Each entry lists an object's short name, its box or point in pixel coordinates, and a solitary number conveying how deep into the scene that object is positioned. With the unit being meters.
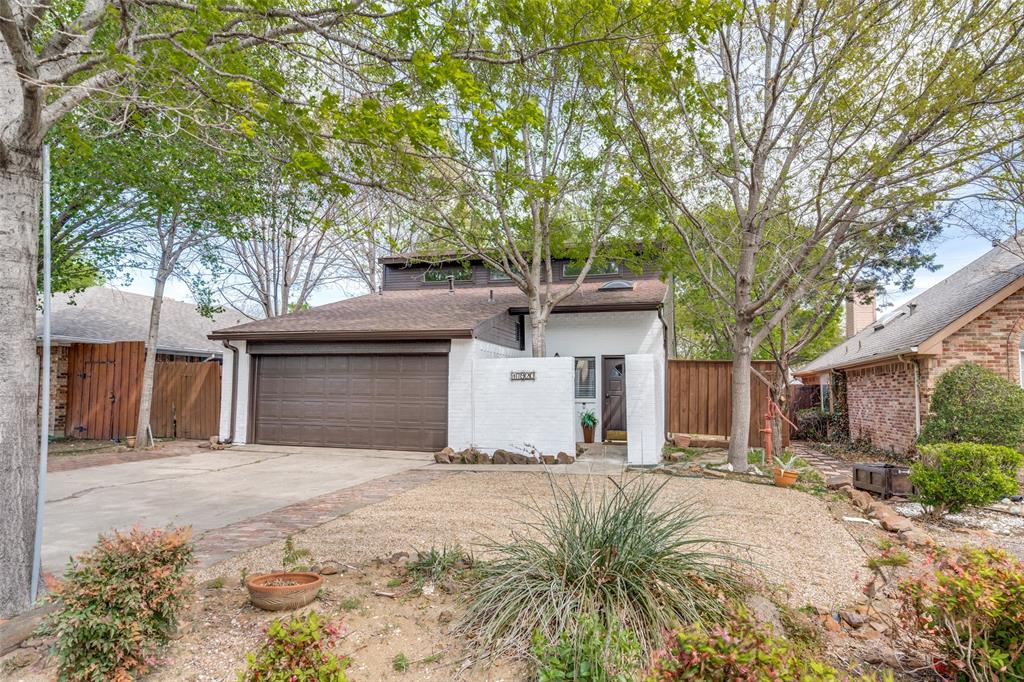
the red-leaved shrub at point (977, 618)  2.44
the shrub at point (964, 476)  6.36
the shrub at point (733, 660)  2.17
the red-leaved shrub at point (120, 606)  2.75
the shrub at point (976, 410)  9.21
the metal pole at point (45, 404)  3.71
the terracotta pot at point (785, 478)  8.54
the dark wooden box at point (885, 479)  7.71
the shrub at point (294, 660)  2.48
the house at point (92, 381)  14.39
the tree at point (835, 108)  8.28
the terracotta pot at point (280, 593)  3.50
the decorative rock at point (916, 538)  5.34
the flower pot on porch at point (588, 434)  13.79
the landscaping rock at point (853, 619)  3.46
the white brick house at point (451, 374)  11.17
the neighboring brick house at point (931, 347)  10.71
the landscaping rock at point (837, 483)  8.43
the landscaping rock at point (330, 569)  4.23
